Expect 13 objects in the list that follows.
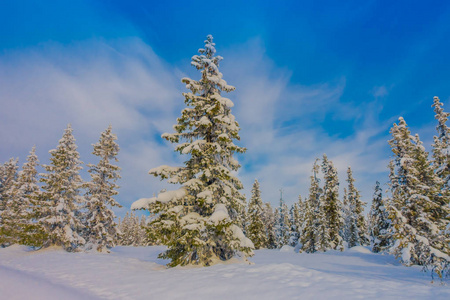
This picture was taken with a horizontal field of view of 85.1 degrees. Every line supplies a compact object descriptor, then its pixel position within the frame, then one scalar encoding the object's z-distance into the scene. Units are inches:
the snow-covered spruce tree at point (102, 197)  1064.8
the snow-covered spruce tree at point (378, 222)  1119.6
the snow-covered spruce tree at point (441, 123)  842.8
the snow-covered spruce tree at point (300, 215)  1980.8
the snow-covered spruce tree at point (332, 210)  1395.2
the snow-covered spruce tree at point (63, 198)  957.8
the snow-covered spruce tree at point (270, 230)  2258.1
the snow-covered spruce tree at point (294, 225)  1920.5
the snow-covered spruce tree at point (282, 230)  2110.0
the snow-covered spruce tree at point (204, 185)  467.8
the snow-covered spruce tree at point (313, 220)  1376.7
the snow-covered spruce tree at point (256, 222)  1739.7
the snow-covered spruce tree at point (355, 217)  1715.1
